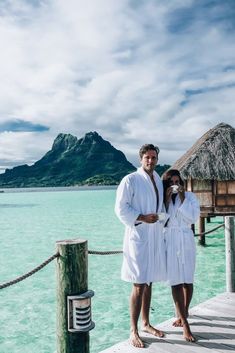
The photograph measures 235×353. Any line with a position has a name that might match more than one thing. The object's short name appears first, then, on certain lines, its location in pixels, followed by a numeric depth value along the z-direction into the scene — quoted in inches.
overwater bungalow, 587.8
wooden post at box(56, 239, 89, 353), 122.0
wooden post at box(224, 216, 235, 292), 215.6
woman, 149.9
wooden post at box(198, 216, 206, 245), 594.9
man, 143.5
